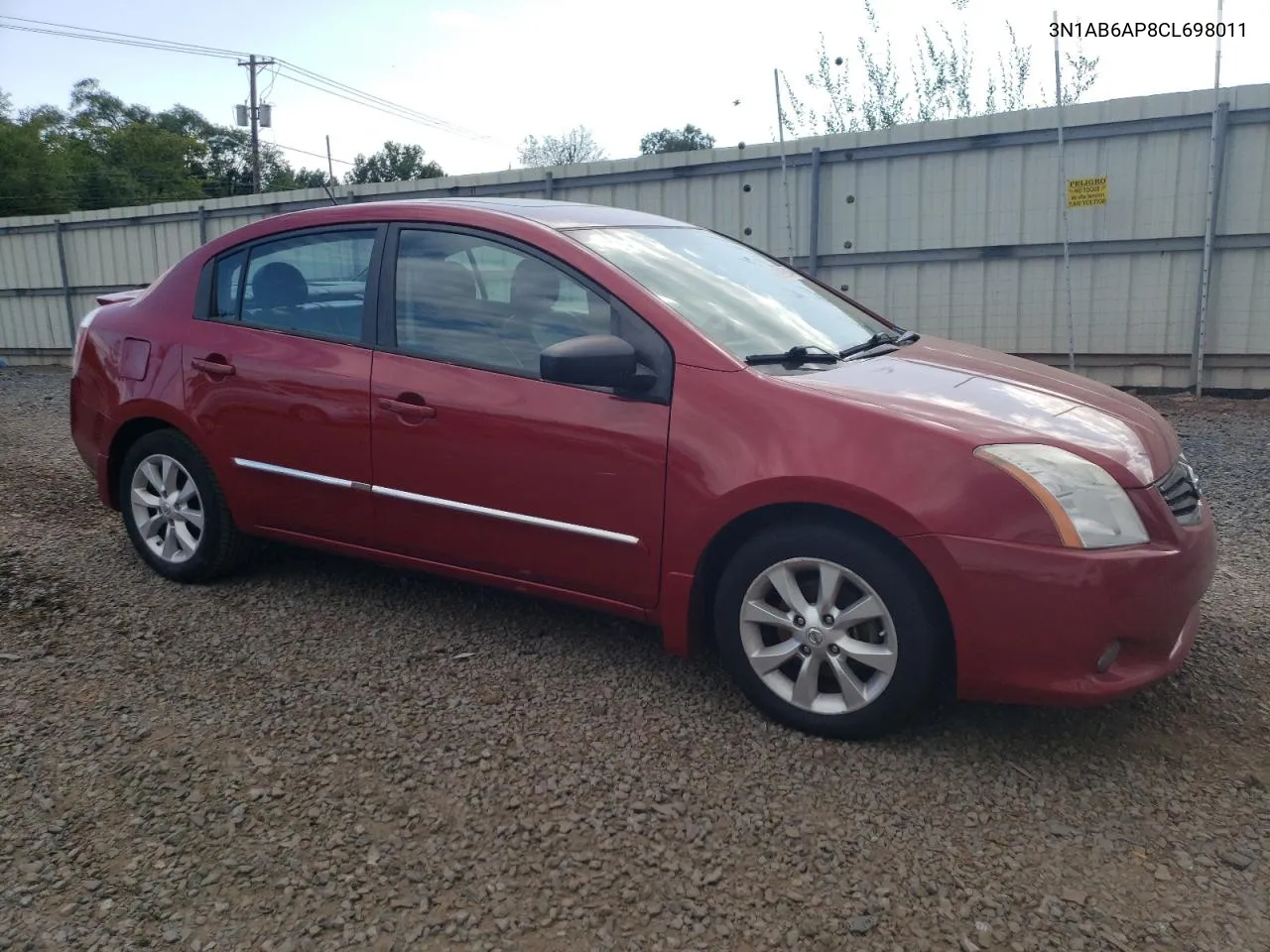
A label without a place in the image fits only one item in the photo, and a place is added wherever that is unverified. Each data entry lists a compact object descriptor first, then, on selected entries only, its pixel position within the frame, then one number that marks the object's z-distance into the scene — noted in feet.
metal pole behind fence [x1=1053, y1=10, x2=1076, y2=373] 28.63
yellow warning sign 29.89
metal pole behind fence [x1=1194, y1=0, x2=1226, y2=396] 28.32
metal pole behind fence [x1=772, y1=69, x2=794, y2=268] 34.50
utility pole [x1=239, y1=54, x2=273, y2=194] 128.16
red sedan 8.88
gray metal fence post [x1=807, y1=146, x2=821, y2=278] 34.47
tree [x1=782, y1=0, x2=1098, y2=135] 44.96
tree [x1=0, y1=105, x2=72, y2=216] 135.33
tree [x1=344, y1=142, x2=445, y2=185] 188.44
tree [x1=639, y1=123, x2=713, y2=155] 134.82
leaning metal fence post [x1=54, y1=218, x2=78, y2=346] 55.98
